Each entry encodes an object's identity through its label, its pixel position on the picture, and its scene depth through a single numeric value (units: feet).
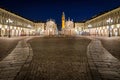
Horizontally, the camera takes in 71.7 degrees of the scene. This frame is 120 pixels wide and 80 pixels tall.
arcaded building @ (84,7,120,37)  96.85
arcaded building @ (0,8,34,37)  91.95
